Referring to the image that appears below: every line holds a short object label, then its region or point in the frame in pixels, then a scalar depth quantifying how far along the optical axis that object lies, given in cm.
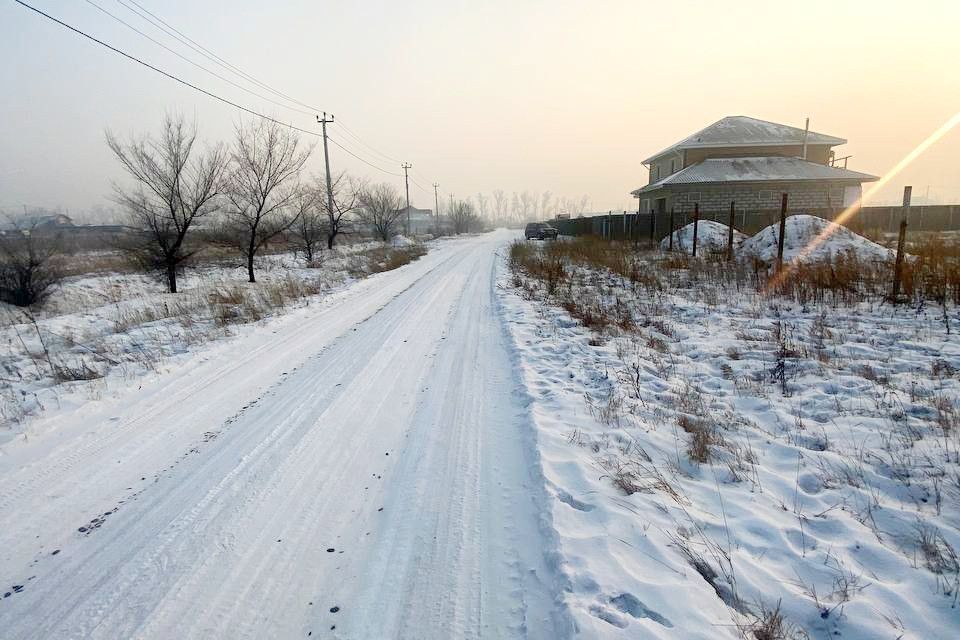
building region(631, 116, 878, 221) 2909
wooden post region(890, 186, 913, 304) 811
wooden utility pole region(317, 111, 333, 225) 3044
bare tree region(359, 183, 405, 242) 4422
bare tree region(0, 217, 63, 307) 1493
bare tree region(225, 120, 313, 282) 1925
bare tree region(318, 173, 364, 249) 3078
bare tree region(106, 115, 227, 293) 1633
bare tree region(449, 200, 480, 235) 8348
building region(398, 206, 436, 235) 11338
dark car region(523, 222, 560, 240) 4309
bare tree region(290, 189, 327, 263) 2319
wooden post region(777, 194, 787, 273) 1181
